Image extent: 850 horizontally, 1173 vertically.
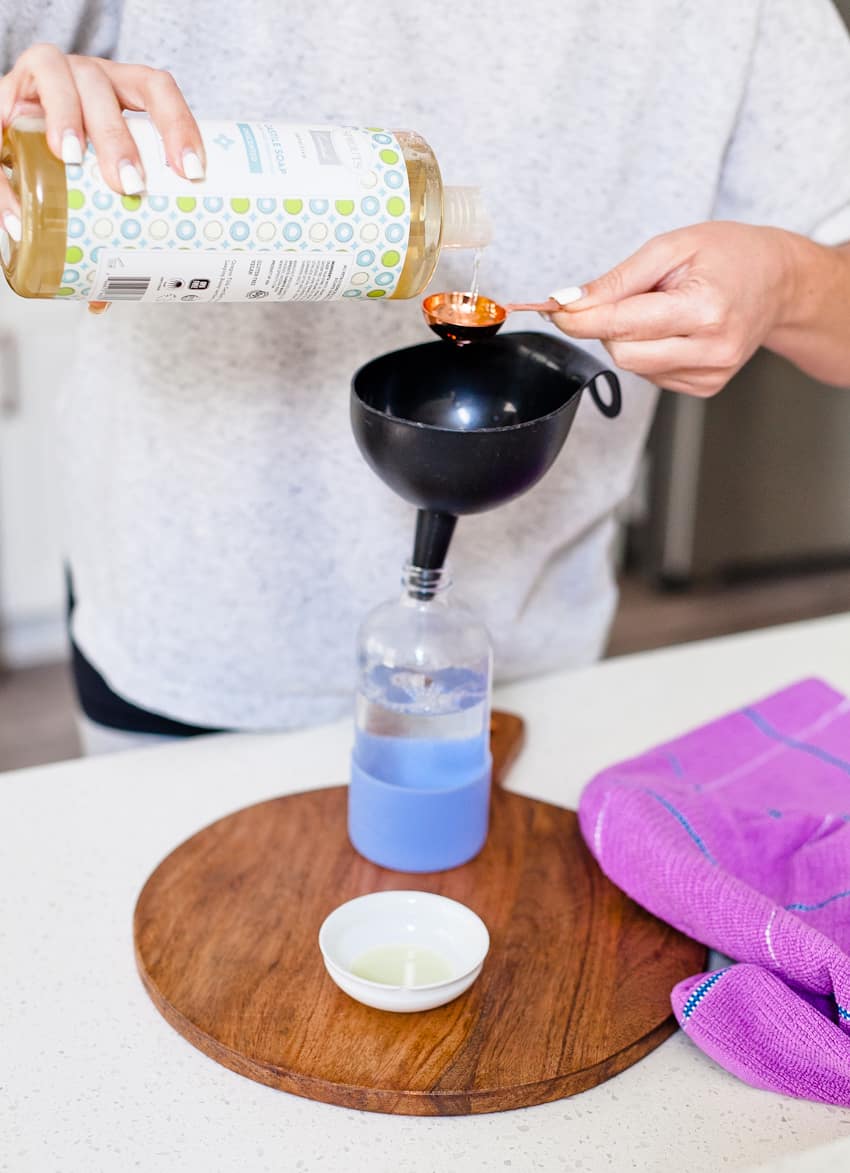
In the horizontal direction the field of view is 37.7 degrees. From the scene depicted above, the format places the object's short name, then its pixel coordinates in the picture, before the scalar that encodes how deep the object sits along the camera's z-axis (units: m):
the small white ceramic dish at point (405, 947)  0.72
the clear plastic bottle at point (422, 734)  0.88
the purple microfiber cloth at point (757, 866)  0.70
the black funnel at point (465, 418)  0.76
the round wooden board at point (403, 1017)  0.69
